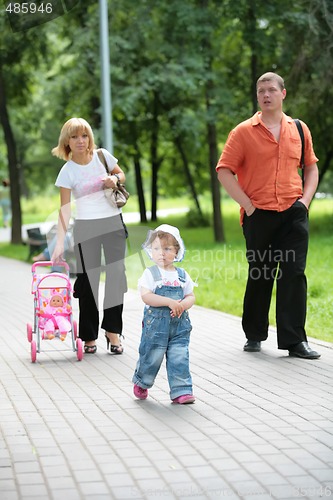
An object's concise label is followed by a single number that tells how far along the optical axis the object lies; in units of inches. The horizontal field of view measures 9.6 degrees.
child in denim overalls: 484.5
